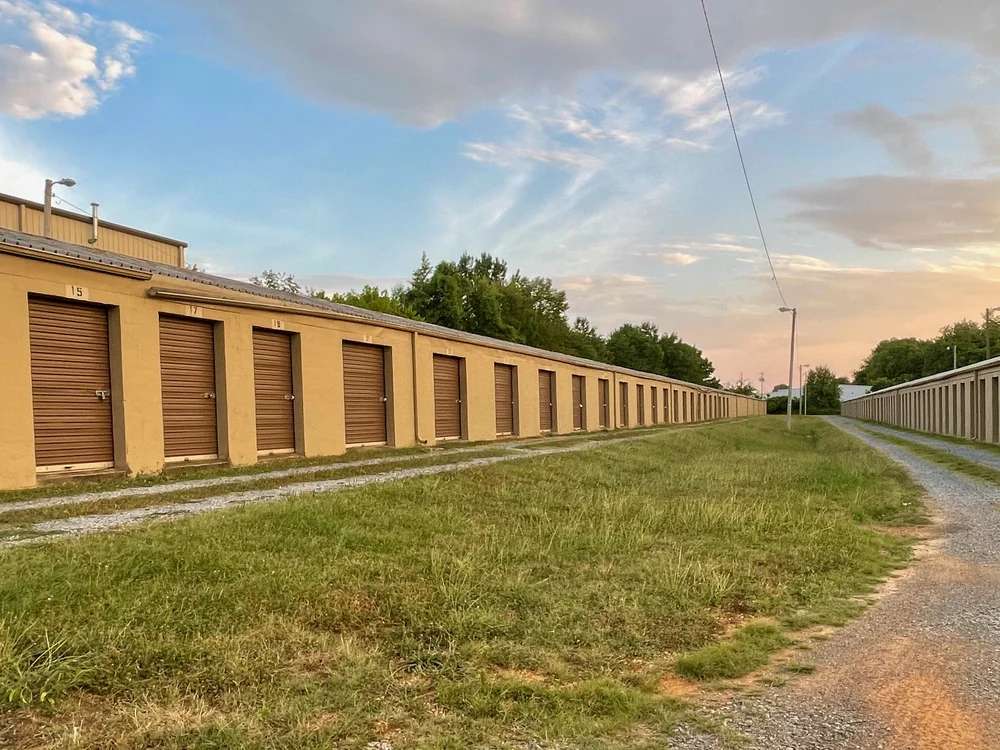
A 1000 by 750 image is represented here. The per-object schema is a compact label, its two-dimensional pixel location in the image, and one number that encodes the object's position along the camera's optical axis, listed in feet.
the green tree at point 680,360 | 333.42
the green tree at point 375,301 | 157.79
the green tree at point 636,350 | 316.81
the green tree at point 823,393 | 388.57
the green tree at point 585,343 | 248.52
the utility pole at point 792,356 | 140.97
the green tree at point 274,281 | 187.75
